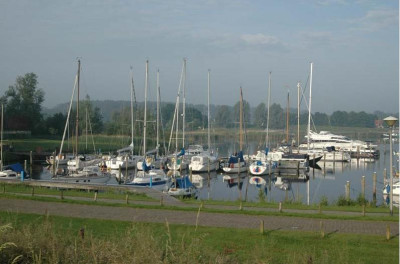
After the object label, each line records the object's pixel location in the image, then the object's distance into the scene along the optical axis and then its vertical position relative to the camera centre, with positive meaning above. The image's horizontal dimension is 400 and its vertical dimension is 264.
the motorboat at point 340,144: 91.50 -4.45
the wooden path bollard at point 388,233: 18.44 -4.13
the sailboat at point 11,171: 49.65 -5.19
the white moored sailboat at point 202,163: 63.28 -5.39
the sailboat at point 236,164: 62.88 -5.52
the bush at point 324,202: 31.60 -5.25
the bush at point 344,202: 31.59 -5.16
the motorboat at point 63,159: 67.44 -5.24
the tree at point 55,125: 103.34 -0.82
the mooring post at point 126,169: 56.29 -5.77
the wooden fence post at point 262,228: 19.12 -4.10
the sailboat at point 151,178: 44.50 -5.20
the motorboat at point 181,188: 37.38 -5.23
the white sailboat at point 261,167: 61.09 -5.67
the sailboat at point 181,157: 61.60 -4.81
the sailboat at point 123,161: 64.69 -5.23
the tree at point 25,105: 99.50 +3.60
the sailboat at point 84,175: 46.75 -5.26
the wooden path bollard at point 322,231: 18.61 -4.13
